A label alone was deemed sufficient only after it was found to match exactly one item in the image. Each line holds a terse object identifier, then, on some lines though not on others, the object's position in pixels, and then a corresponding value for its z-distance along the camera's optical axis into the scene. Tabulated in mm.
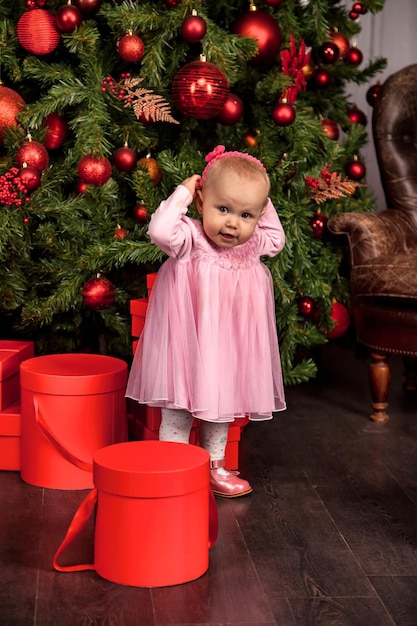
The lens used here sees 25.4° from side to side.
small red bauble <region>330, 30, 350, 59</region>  3492
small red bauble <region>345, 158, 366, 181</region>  3525
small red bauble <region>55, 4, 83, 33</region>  2875
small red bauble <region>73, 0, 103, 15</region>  2908
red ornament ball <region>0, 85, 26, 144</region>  2920
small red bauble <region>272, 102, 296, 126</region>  3061
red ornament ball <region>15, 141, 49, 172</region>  2852
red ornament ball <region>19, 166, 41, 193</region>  2809
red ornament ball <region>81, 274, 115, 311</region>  2979
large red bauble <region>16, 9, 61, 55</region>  2934
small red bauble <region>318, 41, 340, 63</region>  3373
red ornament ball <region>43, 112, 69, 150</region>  3051
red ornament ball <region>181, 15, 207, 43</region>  2855
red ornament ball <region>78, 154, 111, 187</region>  2879
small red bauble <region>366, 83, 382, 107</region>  3789
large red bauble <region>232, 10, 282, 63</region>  3068
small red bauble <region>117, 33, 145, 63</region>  2902
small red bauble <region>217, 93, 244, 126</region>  3018
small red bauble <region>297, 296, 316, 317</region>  3328
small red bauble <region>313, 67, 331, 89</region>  3455
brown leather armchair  3082
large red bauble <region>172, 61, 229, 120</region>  2852
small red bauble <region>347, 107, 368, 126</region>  3729
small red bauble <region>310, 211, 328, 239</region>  3355
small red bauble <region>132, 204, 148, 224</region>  3082
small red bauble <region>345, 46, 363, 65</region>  3566
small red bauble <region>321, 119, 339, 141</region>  3510
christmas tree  2914
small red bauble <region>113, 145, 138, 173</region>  2975
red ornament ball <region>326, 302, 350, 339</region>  3447
